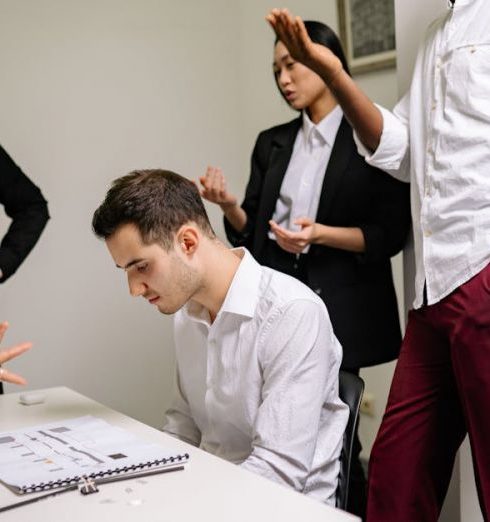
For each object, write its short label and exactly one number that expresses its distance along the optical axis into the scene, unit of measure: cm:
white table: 105
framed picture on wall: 296
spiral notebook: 121
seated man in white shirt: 143
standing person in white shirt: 158
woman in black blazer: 218
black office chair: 147
